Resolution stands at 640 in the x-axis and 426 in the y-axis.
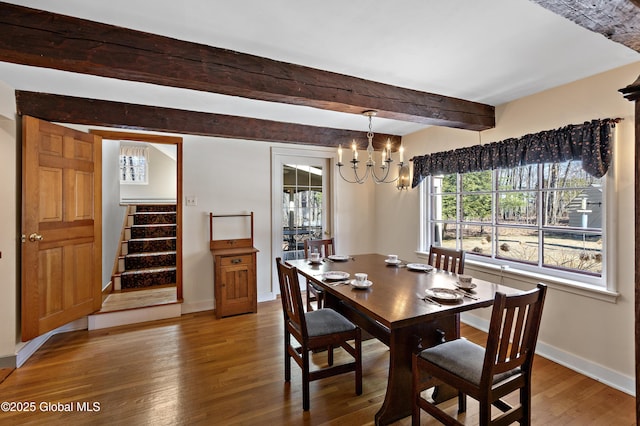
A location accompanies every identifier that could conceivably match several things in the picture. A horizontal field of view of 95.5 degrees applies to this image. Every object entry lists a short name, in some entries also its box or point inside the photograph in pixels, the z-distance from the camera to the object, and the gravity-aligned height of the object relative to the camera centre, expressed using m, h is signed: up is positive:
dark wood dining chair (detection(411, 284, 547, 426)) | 1.40 -0.82
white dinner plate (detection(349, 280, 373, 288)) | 2.06 -0.51
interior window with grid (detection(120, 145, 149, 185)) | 6.05 +1.05
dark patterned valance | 2.20 +0.57
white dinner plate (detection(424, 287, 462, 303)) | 1.76 -0.52
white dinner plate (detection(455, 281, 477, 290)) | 2.00 -0.51
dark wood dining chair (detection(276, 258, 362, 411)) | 1.96 -0.85
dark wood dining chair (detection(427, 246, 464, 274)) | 2.65 -0.45
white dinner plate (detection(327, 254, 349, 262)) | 3.02 -0.47
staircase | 4.42 -0.59
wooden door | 2.52 -0.11
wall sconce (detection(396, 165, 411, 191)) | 3.67 +0.46
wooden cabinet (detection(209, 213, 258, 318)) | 3.55 -0.84
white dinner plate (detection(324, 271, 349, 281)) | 2.25 -0.50
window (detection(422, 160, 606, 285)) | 2.44 -0.05
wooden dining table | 1.64 -0.55
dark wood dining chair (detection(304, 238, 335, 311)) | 3.15 -0.44
